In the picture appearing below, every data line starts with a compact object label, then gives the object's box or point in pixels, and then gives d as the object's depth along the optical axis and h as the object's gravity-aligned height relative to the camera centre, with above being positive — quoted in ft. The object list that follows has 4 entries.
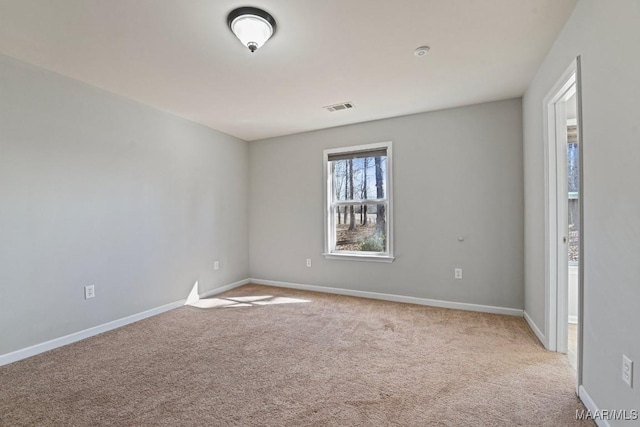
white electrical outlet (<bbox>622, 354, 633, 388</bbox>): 4.37 -2.47
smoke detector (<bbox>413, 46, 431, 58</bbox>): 7.48 +4.06
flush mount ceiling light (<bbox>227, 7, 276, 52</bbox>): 6.07 +3.94
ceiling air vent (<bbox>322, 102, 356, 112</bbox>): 11.39 +4.05
